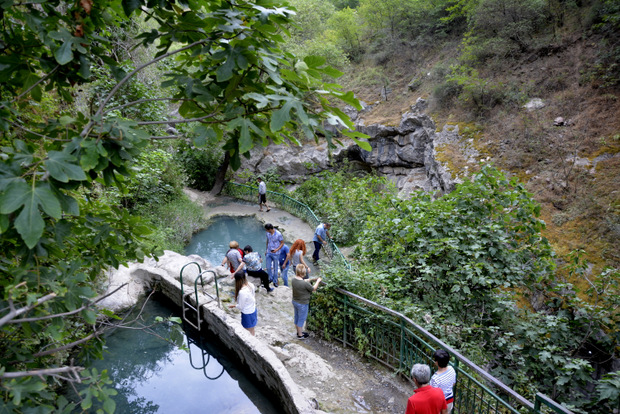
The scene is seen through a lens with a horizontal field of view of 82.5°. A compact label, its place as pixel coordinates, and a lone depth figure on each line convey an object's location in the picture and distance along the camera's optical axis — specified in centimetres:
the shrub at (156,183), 1157
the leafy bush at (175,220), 1186
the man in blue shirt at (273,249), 848
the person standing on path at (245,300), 590
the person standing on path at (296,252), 790
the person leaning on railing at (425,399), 343
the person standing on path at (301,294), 597
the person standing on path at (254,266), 788
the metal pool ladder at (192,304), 708
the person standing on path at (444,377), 389
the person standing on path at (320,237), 1020
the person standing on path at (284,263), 859
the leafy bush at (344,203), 1210
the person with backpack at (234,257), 780
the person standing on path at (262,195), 1568
